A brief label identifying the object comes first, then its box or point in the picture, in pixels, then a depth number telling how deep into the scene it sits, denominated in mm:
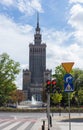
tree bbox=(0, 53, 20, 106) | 81250
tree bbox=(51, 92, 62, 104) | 78525
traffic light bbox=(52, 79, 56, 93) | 23481
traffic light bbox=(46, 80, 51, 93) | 23638
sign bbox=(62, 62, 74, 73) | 16031
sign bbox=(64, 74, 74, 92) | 16141
